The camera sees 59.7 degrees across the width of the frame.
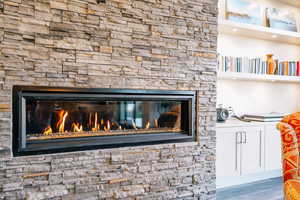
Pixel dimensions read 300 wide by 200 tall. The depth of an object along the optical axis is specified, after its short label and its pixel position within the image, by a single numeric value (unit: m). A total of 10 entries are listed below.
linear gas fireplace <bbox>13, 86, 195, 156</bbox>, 1.80
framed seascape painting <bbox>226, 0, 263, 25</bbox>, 3.24
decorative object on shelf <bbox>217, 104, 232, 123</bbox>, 3.02
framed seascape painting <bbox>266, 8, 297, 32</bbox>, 3.61
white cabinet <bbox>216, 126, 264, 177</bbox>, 2.85
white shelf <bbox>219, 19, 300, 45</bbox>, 3.10
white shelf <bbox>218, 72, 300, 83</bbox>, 3.09
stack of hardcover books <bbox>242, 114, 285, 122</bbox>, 3.21
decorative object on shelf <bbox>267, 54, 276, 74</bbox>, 3.49
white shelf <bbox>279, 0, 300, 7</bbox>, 3.79
